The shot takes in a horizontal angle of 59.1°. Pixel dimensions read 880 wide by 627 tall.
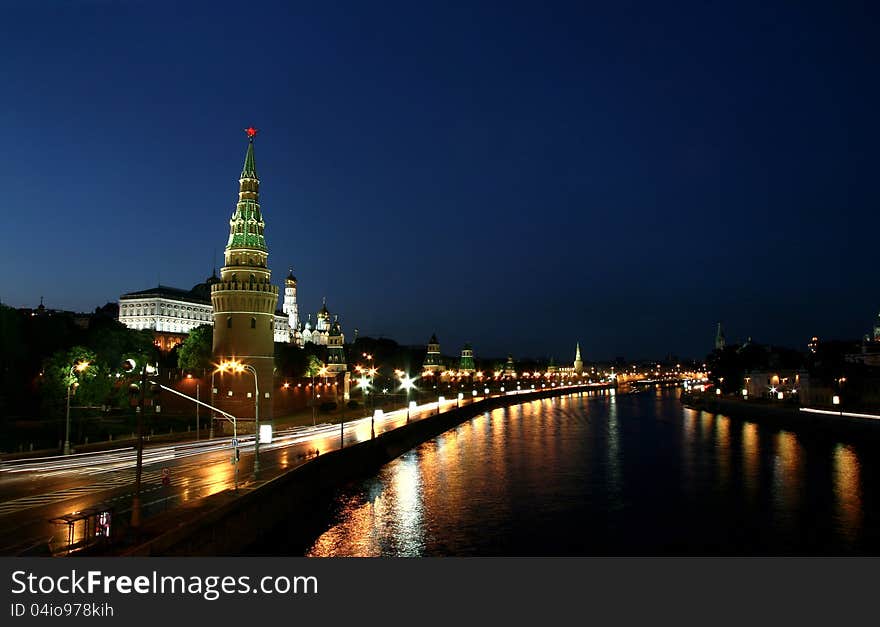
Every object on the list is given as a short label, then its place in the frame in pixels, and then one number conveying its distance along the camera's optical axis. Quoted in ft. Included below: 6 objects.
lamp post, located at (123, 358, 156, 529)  70.69
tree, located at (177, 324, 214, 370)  302.84
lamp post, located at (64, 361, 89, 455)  185.47
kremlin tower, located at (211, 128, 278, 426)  257.55
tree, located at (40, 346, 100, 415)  201.67
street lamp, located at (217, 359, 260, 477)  112.57
